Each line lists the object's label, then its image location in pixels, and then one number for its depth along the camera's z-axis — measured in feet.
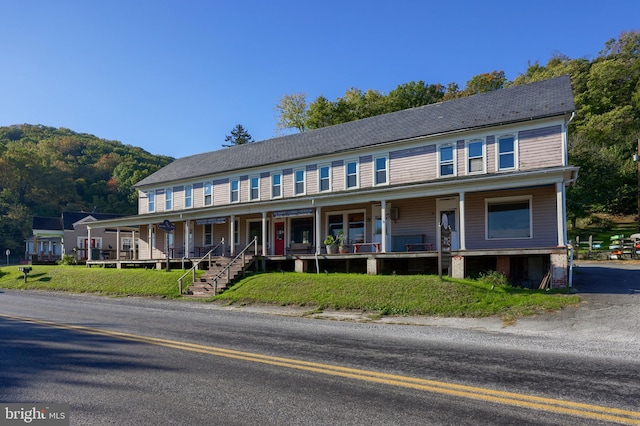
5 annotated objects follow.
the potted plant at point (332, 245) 70.18
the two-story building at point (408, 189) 59.11
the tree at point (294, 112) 180.96
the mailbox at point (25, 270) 91.45
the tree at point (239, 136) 284.00
